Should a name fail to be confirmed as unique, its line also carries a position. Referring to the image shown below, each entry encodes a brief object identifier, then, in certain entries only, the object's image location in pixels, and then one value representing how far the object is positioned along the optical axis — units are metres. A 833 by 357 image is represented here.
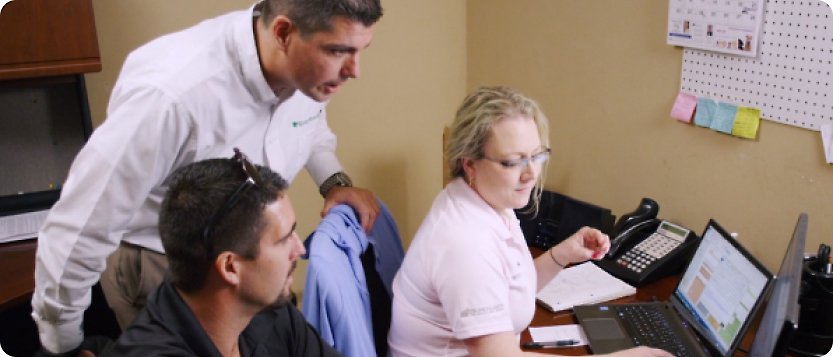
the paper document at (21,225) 2.05
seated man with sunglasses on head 1.13
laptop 1.52
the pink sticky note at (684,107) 2.02
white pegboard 1.68
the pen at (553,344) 1.68
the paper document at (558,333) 1.71
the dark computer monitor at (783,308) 1.21
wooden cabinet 1.85
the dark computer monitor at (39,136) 2.06
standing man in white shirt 1.31
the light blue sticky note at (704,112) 1.97
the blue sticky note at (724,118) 1.93
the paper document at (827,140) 1.71
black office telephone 1.98
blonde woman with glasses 1.45
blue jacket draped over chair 1.46
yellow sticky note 1.87
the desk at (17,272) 1.79
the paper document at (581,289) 1.87
